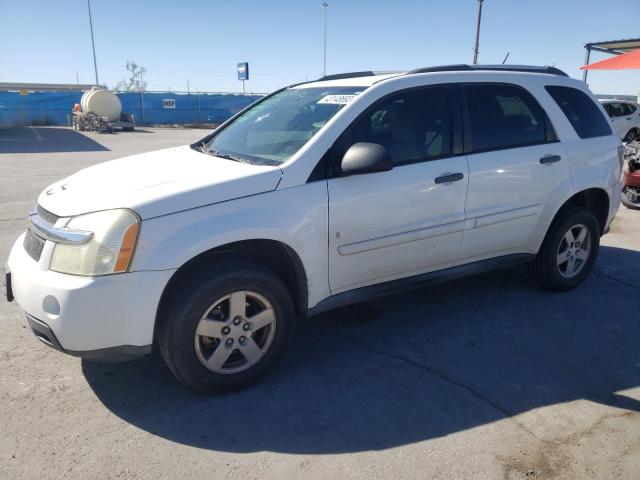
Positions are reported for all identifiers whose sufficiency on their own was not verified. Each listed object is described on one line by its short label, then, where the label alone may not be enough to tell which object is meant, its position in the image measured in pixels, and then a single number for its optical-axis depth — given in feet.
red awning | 38.40
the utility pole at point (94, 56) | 143.74
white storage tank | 92.48
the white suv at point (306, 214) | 8.99
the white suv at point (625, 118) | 54.29
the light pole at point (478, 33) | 81.88
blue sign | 143.64
